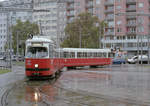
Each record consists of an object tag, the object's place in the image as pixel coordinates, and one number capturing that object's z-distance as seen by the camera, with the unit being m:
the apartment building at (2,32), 126.19
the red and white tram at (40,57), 20.25
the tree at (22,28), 85.78
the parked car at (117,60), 61.72
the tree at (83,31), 71.00
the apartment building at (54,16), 105.31
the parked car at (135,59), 63.41
